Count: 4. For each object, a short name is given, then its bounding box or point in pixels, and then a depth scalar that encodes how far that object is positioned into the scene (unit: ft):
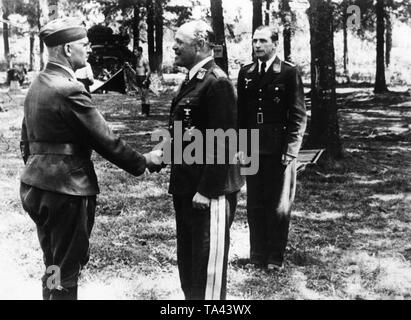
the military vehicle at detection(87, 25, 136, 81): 88.69
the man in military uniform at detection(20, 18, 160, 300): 11.03
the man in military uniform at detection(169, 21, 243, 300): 11.68
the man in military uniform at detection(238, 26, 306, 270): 15.88
